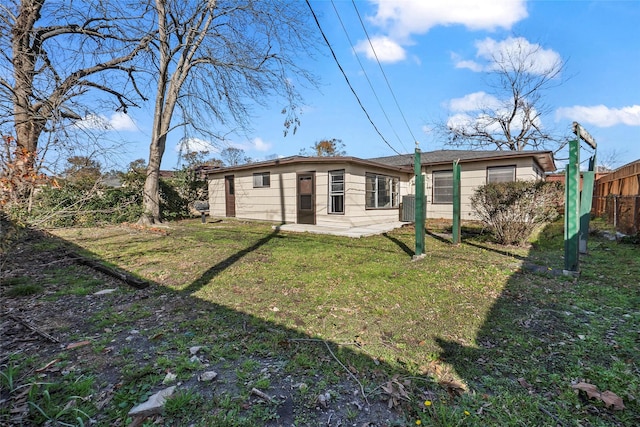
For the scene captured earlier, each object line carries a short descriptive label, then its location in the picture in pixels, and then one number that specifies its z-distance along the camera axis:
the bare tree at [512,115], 19.98
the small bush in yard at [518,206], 6.07
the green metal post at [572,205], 4.20
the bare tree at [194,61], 9.71
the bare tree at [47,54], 4.28
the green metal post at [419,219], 5.53
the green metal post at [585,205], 5.12
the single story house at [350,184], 10.15
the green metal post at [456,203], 6.59
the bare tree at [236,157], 33.44
